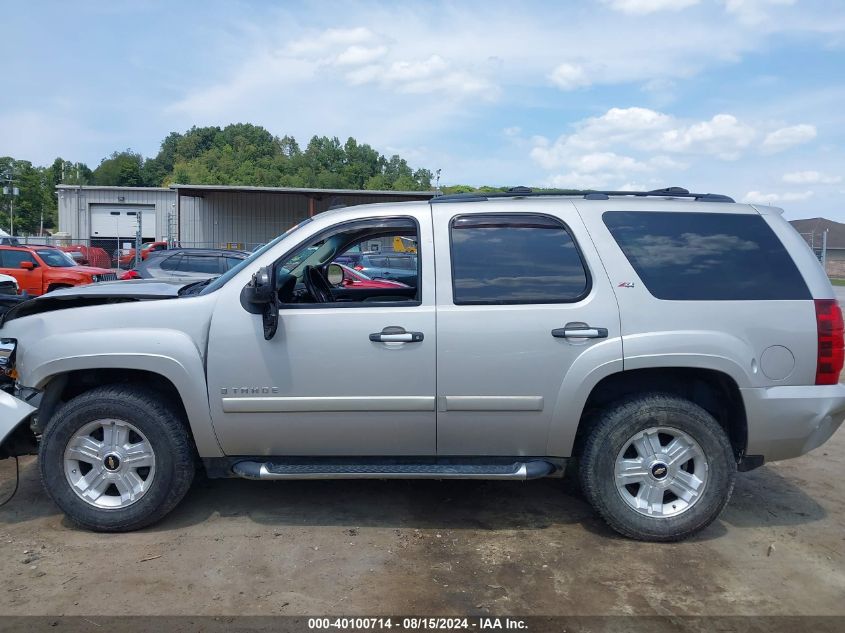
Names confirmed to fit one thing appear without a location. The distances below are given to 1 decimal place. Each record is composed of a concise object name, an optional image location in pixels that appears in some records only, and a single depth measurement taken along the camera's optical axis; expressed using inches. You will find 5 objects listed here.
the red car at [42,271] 647.1
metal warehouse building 1541.6
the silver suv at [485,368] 160.2
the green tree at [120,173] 3986.2
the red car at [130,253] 1278.3
